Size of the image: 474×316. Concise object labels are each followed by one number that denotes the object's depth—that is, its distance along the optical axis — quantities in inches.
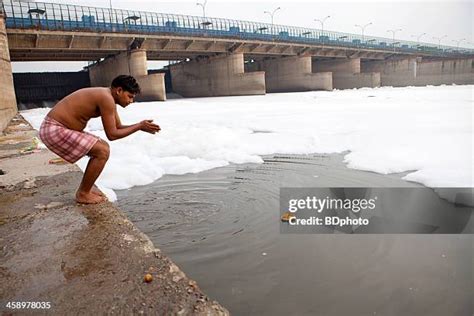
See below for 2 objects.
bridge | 923.4
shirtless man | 109.9
